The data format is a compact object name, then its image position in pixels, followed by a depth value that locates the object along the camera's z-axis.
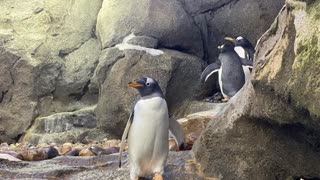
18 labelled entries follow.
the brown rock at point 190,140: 4.72
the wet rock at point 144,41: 8.12
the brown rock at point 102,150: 5.07
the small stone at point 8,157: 4.66
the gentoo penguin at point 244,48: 8.53
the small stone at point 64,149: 5.45
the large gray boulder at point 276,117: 3.04
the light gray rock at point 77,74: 9.05
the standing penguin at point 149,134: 3.99
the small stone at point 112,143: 6.65
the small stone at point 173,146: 4.62
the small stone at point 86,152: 4.98
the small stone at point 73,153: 5.09
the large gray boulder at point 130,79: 7.95
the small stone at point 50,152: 5.00
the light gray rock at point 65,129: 8.29
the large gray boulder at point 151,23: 8.25
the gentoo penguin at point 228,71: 8.13
